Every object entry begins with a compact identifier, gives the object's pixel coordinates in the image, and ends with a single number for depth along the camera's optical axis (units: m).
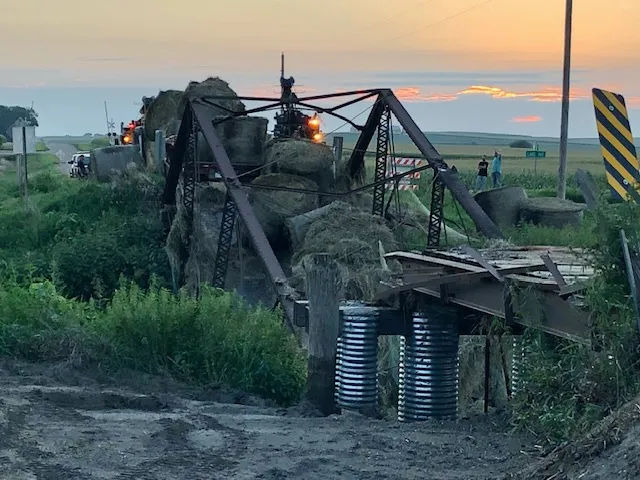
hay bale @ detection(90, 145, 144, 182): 33.88
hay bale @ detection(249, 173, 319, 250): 21.33
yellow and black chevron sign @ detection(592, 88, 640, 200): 8.59
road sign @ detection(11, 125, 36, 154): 23.61
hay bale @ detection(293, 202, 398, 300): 15.31
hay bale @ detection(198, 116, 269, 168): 23.75
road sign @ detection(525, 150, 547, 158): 31.52
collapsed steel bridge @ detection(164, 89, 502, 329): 17.00
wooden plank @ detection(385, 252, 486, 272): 9.03
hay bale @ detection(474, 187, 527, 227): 24.70
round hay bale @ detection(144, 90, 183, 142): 32.97
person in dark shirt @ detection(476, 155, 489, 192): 38.31
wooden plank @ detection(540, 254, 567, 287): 7.66
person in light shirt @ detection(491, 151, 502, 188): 39.53
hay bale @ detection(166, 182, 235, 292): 21.28
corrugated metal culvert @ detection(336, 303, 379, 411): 9.72
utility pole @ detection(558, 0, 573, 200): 27.08
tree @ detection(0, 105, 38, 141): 127.64
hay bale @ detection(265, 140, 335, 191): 22.62
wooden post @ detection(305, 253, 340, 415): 9.69
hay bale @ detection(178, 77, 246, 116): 27.16
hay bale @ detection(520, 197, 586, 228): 24.31
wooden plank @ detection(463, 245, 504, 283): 8.42
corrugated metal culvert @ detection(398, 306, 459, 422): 9.73
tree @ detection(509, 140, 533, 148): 161.84
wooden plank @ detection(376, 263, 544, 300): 8.51
